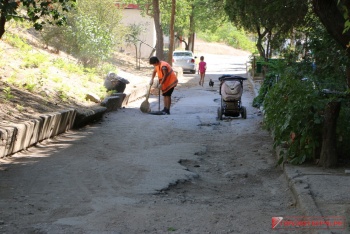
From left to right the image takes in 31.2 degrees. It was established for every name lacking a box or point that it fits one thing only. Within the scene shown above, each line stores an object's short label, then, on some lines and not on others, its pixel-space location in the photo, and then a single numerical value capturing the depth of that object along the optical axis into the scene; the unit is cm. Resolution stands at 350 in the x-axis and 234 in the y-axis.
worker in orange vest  1638
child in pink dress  2989
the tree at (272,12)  1442
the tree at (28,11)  893
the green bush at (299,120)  851
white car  4284
